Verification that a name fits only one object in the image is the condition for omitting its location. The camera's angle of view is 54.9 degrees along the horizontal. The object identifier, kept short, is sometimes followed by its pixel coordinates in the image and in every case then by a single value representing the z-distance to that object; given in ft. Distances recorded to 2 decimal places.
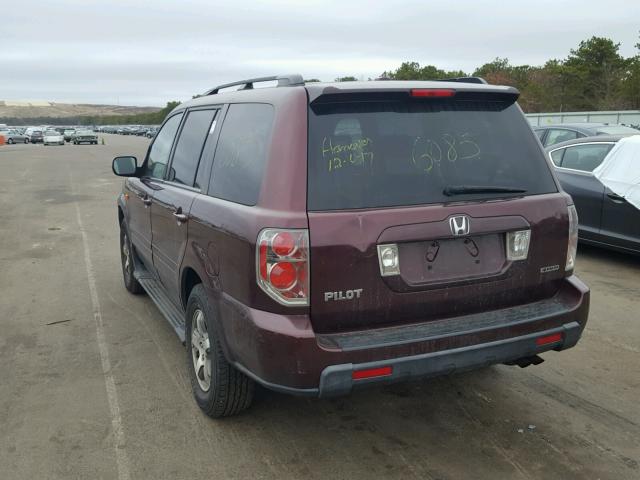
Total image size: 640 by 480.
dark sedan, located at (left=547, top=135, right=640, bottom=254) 23.20
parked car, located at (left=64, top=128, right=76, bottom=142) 203.51
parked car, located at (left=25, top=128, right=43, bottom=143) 211.82
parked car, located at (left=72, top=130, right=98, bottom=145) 189.88
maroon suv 9.36
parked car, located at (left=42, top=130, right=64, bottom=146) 183.01
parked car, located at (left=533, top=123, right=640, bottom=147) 36.06
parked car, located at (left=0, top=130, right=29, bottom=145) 203.62
